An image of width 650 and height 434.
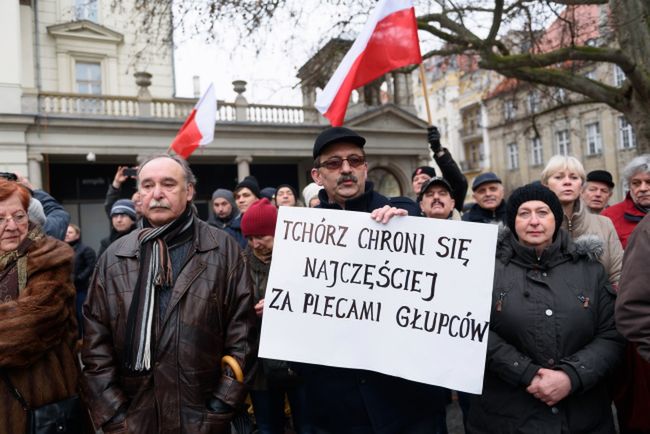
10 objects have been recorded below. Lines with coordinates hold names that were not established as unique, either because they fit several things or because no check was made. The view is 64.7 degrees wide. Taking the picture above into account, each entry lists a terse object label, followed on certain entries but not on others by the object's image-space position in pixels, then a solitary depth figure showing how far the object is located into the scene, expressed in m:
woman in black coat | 2.49
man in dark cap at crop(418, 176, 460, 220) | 4.33
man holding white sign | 2.43
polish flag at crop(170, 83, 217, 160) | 7.59
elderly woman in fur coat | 2.55
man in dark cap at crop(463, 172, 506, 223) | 4.76
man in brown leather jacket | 2.43
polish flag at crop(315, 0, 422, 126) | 3.85
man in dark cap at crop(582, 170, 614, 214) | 4.81
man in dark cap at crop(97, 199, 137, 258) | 5.84
